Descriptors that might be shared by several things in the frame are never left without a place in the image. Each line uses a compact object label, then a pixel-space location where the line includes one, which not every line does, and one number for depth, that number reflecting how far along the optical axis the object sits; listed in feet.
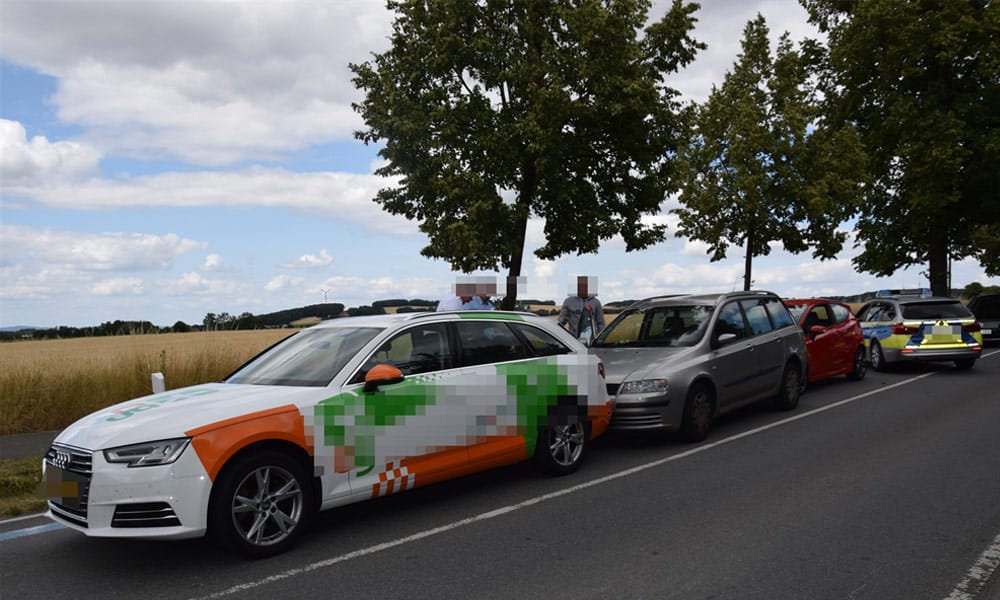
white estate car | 15.60
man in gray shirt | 40.55
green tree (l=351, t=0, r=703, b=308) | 49.16
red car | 44.42
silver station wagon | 27.78
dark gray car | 73.87
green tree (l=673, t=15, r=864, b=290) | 73.77
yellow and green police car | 51.49
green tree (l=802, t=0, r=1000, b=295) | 86.74
